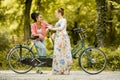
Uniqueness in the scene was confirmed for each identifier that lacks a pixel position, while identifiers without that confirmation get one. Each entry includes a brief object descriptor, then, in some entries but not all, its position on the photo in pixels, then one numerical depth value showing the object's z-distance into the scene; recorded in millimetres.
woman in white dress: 12102
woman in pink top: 12625
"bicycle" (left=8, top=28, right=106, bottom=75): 12422
